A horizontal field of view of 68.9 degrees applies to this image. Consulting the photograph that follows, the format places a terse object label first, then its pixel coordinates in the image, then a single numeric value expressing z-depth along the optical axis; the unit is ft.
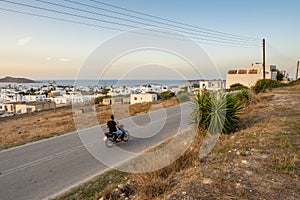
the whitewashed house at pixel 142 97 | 136.36
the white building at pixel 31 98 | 280.39
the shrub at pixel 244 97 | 48.70
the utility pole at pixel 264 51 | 101.46
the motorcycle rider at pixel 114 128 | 28.81
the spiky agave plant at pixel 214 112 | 27.40
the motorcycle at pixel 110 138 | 28.48
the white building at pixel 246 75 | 158.40
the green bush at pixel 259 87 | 69.43
